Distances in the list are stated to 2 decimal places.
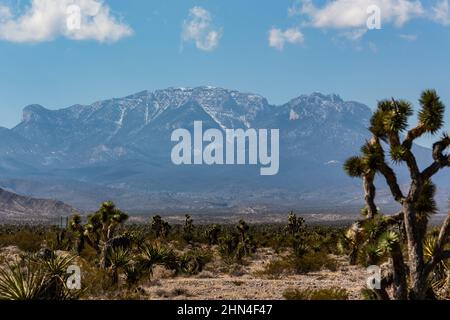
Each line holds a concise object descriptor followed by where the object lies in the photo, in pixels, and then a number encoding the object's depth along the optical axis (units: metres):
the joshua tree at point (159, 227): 60.28
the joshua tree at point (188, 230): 58.38
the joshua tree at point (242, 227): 49.06
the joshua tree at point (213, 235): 57.53
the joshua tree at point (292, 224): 67.44
